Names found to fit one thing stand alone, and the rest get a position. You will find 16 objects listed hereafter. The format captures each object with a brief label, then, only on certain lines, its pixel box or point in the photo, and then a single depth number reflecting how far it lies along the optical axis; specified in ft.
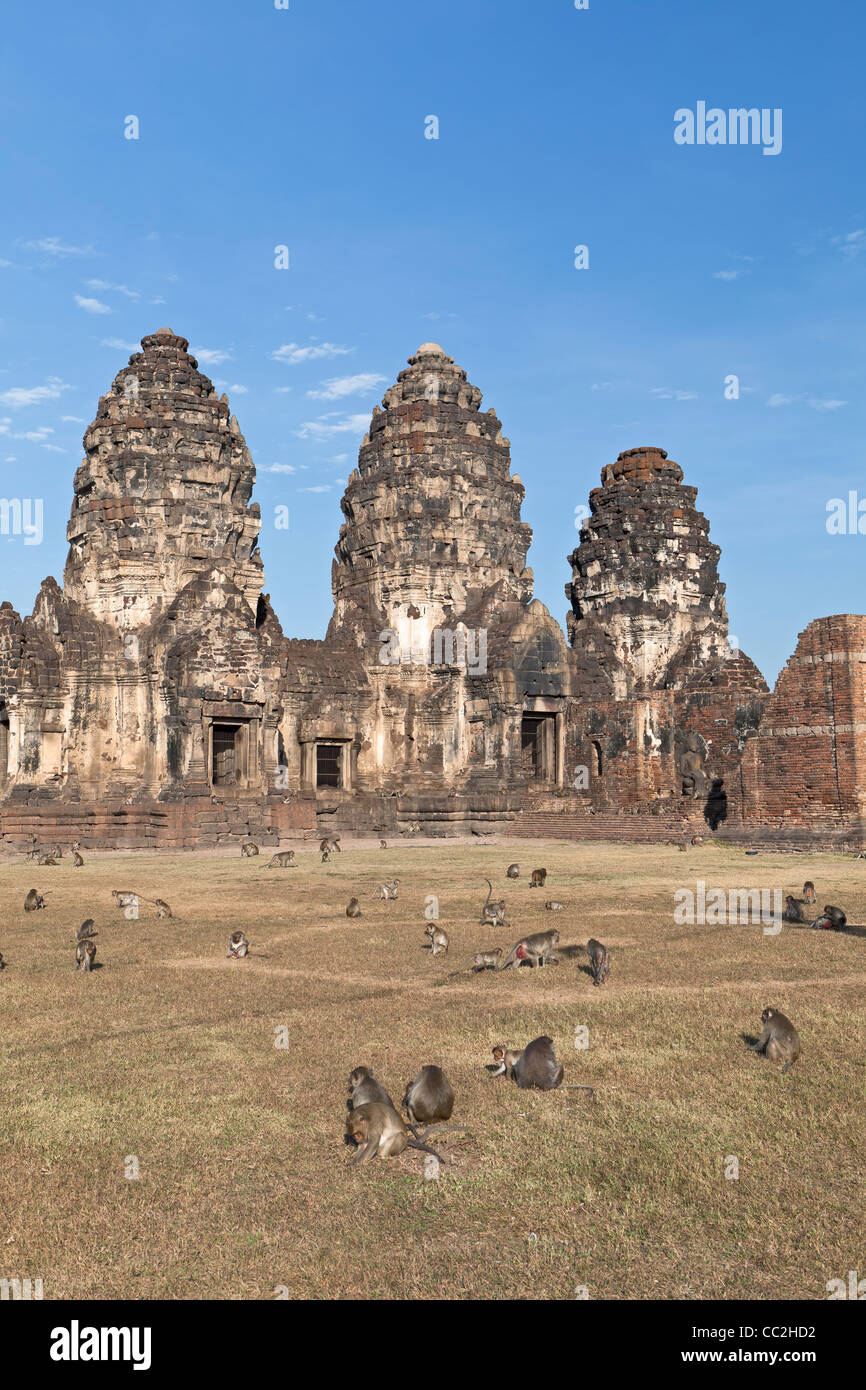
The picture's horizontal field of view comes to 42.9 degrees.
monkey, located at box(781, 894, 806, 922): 46.37
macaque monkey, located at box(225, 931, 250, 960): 38.70
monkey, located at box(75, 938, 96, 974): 36.22
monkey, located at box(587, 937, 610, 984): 33.99
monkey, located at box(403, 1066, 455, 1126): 21.06
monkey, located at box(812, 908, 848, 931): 44.24
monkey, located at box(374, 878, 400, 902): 55.31
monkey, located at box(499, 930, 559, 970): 37.11
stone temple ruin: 101.40
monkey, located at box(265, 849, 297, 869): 76.48
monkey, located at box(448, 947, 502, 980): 36.19
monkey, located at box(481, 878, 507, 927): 45.78
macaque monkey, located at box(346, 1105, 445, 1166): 19.58
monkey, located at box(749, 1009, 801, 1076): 24.94
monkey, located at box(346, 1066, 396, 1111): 21.03
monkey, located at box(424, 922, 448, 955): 39.14
